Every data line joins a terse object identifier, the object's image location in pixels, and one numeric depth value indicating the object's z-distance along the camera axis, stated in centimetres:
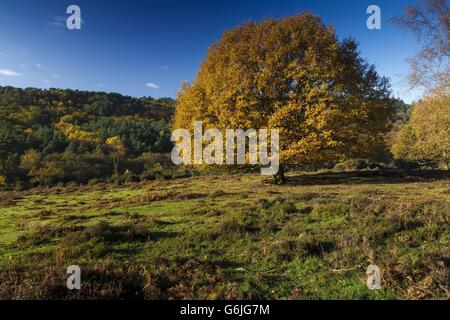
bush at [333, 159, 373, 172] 3983
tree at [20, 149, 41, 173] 7278
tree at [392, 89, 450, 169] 2062
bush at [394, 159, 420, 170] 5607
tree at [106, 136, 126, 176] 8826
